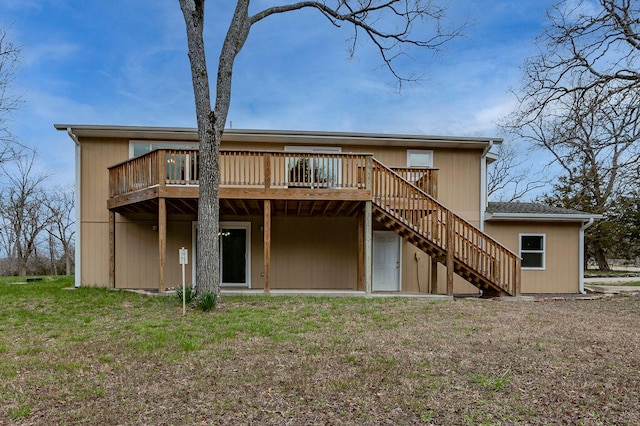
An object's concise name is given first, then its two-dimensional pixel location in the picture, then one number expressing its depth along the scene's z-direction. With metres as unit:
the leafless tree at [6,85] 11.76
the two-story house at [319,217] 9.71
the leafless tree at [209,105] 8.06
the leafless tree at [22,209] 25.78
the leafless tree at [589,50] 10.79
